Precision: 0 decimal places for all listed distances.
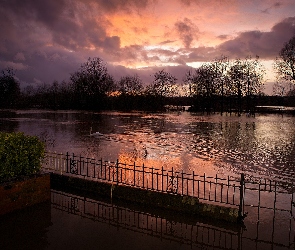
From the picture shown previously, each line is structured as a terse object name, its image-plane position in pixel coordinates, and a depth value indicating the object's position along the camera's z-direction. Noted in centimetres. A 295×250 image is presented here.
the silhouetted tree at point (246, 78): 7456
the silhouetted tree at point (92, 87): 8525
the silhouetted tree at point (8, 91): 10006
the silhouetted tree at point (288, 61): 5191
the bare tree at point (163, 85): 9242
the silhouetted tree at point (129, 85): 9672
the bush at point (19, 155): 983
